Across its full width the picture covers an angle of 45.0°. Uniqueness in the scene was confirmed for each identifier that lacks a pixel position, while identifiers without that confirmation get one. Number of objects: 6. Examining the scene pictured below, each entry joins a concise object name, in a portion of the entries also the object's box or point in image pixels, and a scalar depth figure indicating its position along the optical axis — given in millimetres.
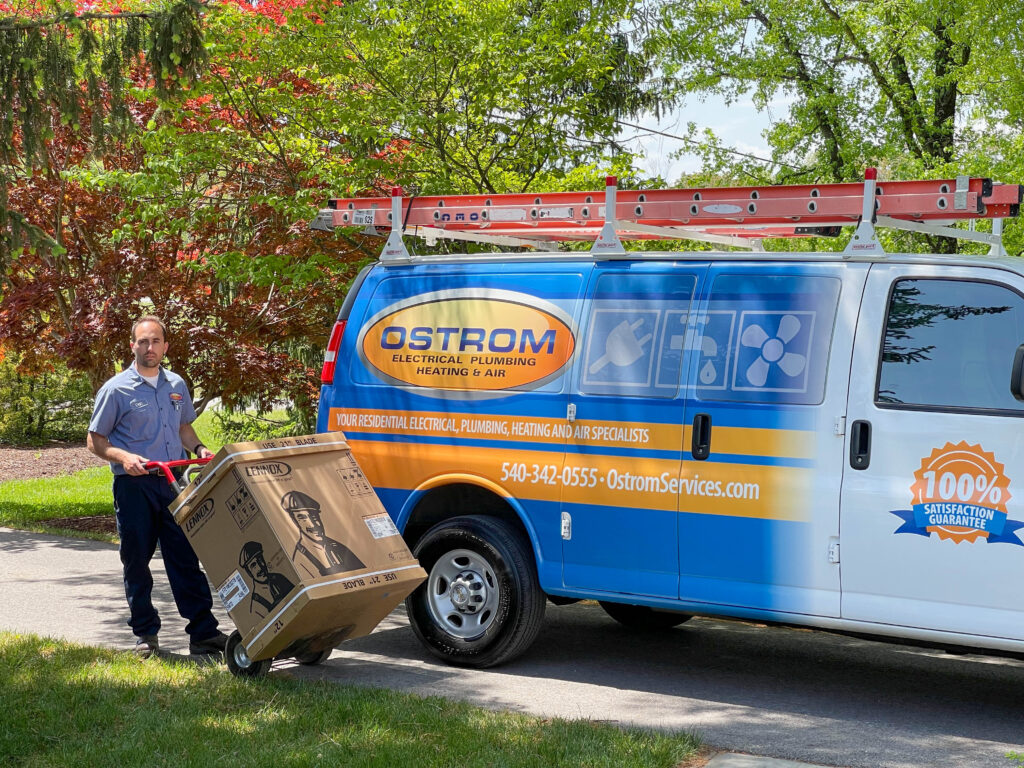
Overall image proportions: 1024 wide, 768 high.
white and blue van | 5773
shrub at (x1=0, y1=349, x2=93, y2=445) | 20078
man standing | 6898
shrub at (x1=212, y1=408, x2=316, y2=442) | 17375
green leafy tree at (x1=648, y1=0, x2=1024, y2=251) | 14281
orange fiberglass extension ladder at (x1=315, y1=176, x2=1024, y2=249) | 5957
